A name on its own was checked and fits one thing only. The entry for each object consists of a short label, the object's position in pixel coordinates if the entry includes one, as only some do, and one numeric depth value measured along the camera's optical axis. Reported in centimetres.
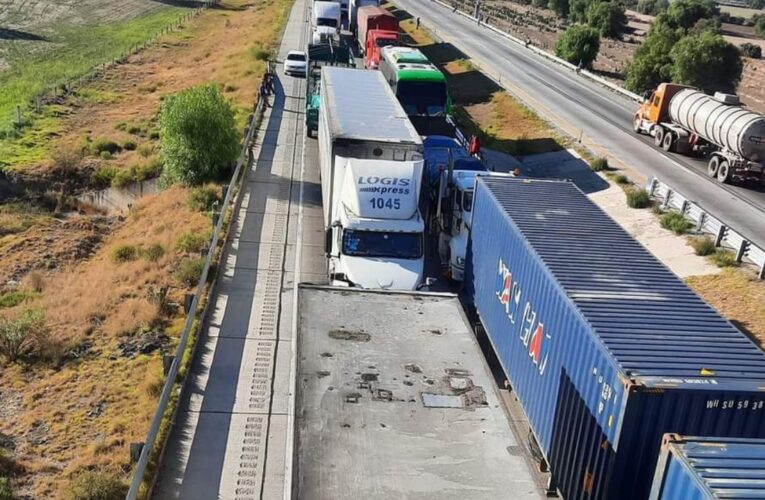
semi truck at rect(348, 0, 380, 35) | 6588
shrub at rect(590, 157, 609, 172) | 3145
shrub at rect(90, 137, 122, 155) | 3856
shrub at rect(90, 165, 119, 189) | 3519
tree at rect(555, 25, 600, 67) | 6612
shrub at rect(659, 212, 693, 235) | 2450
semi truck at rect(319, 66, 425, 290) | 1778
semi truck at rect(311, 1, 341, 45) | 5722
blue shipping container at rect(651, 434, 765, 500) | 727
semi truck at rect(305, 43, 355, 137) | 3453
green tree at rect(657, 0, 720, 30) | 9319
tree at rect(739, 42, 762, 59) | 9119
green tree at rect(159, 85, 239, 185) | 2936
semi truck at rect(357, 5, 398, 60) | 5200
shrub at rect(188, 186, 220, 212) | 2711
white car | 4803
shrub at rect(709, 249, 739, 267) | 2166
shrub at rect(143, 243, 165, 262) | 2296
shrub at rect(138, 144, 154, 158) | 3772
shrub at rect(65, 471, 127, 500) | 1224
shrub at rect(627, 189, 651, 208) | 2714
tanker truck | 2836
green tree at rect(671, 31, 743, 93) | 5362
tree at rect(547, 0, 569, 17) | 11919
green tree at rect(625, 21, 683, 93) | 5629
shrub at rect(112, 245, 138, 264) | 2411
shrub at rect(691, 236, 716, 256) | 2256
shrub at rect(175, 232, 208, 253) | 2305
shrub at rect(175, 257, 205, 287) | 2075
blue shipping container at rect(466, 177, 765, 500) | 976
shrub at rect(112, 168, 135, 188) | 3444
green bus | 3359
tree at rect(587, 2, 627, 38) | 9588
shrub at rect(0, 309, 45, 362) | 1805
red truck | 4553
